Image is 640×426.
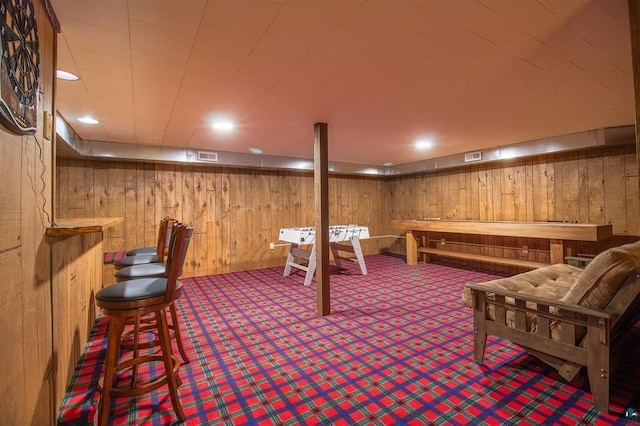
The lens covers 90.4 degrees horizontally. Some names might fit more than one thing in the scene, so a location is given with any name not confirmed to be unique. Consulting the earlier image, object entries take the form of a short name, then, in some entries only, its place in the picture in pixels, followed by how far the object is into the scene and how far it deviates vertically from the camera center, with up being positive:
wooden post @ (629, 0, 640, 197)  1.25 +0.65
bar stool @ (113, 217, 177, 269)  2.60 -0.33
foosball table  4.71 -0.35
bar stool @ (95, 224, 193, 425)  1.57 -0.45
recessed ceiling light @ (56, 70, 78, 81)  2.20 +1.03
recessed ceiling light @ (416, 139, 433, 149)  4.57 +1.08
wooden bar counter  1.63 -0.49
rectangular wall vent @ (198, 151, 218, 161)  4.98 +0.99
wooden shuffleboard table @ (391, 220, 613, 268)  3.83 -0.25
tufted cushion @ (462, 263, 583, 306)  2.31 -0.55
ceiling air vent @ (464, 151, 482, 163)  5.29 +0.98
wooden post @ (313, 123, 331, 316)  3.30 -0.15
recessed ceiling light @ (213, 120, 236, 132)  3.53 +1.07
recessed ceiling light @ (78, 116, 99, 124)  3.31 +1.07
